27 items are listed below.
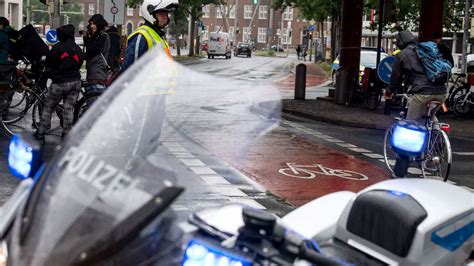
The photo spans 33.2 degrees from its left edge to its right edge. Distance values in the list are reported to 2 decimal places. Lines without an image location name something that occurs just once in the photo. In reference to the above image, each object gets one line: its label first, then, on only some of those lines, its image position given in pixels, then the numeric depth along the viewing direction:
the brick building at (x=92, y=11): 122.75
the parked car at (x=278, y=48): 120.19
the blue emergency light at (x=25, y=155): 2.75
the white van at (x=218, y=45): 75.00
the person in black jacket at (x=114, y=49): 15.49
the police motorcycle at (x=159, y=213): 2.21
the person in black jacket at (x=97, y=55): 13.02
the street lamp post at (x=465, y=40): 35.81
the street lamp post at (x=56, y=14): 24.50
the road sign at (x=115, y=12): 22.64
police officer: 7.23
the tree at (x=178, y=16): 62.94
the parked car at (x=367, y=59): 29.50
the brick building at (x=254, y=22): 132.75
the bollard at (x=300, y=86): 21.75
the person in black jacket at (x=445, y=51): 16.56
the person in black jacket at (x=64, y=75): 11.02
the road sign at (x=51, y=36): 25.71
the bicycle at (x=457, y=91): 18.89
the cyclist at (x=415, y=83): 9.72
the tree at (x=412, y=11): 40.81
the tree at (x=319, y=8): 48.14
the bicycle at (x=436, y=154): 9.13
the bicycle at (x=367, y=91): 19.78
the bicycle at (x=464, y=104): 18.28
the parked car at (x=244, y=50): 89.19
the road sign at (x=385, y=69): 16.66
